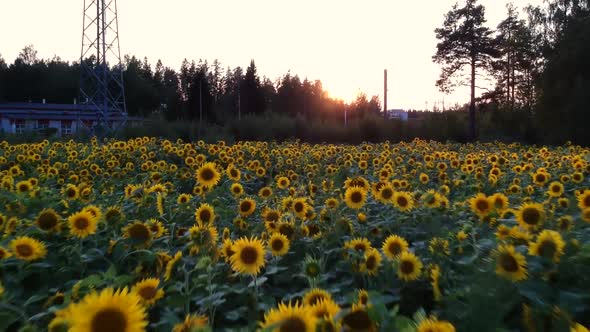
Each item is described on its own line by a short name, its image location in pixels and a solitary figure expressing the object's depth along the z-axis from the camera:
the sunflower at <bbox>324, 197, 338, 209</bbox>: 3.05
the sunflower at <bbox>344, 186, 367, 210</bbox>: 3.16
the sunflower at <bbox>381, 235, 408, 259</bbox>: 2.12
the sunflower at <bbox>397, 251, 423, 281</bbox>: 1.87
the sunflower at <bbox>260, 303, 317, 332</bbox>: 0.97
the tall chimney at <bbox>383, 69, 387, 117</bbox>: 35.17
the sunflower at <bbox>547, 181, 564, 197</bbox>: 3.09
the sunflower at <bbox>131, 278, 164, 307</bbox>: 1.58
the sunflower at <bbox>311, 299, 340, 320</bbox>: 1.13
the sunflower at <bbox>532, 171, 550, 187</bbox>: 4.05
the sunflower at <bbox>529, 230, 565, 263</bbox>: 1.62
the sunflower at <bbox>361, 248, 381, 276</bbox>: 1.97
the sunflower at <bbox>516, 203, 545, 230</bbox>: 2.08
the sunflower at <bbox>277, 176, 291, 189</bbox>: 4.39
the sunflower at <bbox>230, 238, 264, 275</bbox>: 1.88
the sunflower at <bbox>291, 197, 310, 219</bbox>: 2.88
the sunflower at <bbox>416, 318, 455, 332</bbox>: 0.99
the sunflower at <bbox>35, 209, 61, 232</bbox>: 2.44
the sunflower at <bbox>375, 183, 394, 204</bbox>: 3.28
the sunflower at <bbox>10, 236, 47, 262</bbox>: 2.17
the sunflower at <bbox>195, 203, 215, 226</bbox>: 2.51
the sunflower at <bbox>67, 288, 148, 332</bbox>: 0.98
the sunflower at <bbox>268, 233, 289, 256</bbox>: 2.18
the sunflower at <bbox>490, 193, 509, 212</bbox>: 2.81
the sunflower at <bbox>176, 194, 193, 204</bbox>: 3.54
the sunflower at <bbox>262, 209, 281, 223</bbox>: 2.79
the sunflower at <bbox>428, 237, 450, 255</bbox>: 2.02
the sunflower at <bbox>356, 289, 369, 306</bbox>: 1.32
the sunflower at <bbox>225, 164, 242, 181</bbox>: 4.54
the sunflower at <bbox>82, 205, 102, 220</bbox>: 2.51
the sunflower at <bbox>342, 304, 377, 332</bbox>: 1.02
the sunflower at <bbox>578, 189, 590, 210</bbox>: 2.36
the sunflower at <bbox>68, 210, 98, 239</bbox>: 2.34
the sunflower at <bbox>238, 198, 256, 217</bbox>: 3.03
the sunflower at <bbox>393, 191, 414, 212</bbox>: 3.05
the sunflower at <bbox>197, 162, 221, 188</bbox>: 3.70
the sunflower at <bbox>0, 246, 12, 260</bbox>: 2.10
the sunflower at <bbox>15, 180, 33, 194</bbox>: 4.05
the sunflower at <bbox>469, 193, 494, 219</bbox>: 2.57
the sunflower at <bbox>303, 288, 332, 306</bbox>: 1.33
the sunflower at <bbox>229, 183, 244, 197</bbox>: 3.84
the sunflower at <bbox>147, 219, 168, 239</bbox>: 2.64
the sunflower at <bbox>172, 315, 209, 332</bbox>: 1.10
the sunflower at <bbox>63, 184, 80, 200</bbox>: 3.60
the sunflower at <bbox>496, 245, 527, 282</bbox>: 1.49
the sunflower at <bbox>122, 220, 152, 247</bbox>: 2.28
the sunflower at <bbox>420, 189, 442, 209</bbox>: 3.01
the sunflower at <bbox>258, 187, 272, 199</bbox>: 3.85
